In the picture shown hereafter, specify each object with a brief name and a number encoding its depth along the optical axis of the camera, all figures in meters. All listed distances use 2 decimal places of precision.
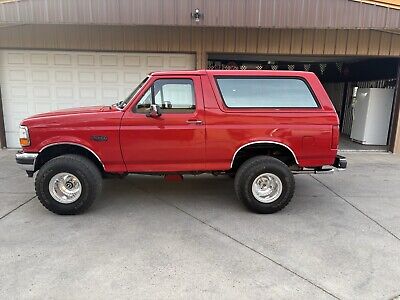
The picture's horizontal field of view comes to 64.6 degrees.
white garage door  8.23
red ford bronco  4.31
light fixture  6.38
